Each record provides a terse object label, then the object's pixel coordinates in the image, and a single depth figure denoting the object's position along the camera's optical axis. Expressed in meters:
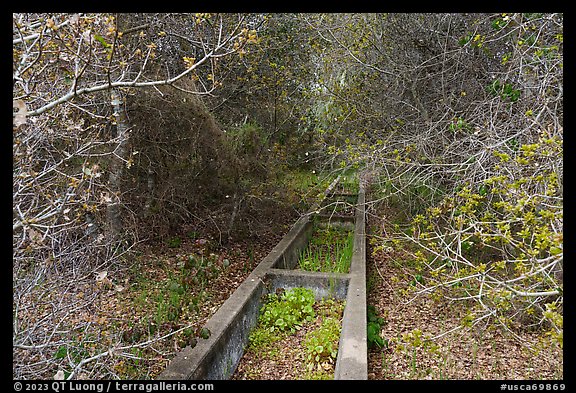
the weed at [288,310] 4.59
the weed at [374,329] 4.49
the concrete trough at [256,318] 3.19
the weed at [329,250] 5.87
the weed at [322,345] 3.83
